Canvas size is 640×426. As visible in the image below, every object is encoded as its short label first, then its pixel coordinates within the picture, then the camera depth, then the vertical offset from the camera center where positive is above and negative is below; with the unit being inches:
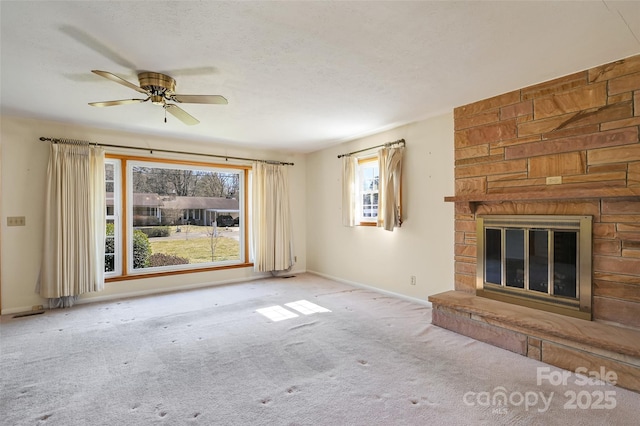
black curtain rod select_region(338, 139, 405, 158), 170.7 +38.4
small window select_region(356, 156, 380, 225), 196.7 +13.5
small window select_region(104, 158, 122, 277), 183.0 -3.3
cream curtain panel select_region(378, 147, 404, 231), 171.0 +12.4
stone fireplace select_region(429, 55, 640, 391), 97.5 -4.5
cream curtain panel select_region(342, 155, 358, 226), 204.5 +16.6
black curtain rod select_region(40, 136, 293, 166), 161.6 +38.0
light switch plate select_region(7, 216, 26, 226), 155.6 -4.1
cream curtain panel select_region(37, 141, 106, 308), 159.2 -6.8
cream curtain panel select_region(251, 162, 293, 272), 225.5 -5.4
